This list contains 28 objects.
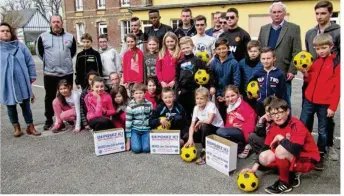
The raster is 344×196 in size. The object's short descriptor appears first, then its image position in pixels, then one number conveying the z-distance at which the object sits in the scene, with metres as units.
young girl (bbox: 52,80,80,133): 5.93
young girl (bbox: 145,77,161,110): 5.32
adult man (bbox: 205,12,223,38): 6.32
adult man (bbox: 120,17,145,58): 6.55
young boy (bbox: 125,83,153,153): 4.87
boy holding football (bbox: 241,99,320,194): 3.52
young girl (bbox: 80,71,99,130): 5.68
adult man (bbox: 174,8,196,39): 6.31
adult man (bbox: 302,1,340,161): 4.27
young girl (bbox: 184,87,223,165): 4.61
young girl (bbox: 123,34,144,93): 5.76
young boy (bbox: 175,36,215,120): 5.09
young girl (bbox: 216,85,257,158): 4.50
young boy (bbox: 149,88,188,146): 4.86
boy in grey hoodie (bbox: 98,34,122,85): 6.11
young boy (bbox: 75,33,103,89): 5.93
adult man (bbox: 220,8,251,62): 5.32
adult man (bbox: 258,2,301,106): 4.82
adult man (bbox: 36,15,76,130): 5.80
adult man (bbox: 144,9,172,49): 6.46
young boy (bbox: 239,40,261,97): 4.60
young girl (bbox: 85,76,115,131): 5.21
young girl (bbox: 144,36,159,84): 5.54
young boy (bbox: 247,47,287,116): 4.27
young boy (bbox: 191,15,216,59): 5.72
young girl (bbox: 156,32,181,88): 5.30
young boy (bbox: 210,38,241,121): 4.86
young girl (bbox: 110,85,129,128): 5.56
